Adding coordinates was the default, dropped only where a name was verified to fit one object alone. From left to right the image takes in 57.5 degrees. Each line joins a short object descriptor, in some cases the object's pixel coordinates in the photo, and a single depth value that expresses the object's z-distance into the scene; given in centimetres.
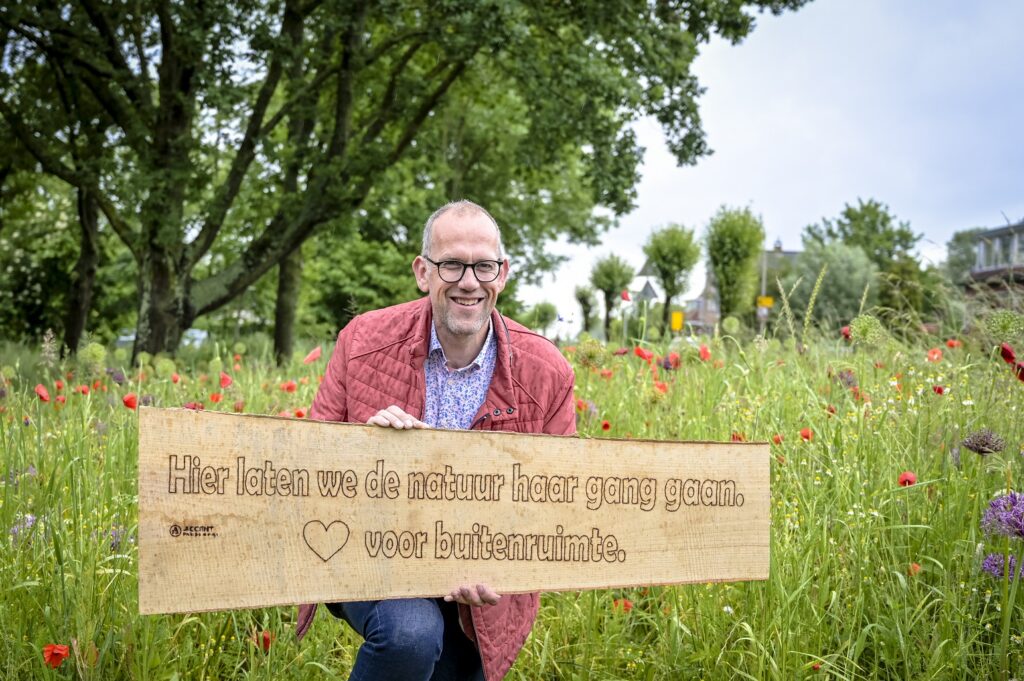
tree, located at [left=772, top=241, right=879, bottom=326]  4575
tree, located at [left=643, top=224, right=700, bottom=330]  3553
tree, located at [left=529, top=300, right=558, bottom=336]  2639
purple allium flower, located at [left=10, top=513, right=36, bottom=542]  304
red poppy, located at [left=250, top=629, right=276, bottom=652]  294
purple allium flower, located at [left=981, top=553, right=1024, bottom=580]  282
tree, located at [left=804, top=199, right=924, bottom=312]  6888
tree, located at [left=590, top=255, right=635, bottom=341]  3519
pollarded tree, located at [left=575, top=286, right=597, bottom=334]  3431
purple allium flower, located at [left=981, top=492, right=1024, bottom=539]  261
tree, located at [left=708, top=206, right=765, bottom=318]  3525
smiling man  254
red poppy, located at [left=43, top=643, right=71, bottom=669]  236
